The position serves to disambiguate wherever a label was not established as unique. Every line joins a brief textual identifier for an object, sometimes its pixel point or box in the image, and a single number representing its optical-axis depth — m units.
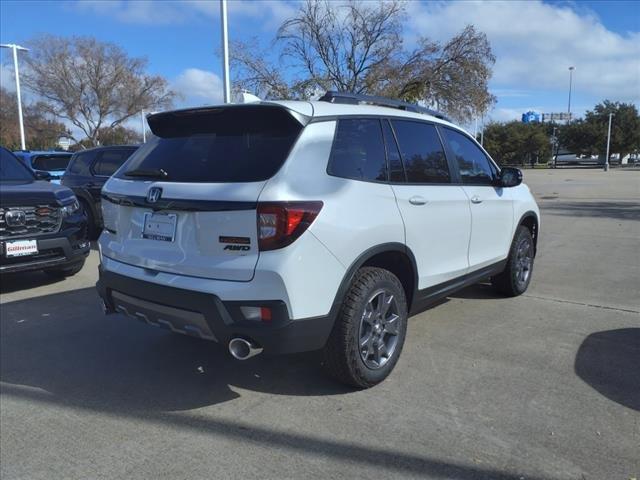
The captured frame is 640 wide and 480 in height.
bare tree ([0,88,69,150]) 49.62
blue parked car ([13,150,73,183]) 13.77
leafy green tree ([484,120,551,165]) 73.00
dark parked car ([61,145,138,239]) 10.11
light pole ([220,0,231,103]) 14.96
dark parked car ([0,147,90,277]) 5.95
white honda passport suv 2.94
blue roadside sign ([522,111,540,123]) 82.69
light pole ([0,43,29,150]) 29.64
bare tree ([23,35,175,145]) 42.81
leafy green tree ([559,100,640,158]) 67.50
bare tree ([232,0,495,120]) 20.34
